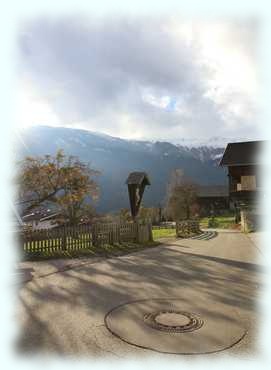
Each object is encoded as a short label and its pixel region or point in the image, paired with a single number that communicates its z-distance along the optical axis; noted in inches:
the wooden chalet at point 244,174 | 1422.2
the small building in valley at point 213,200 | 3320.4
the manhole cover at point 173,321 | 218.2
